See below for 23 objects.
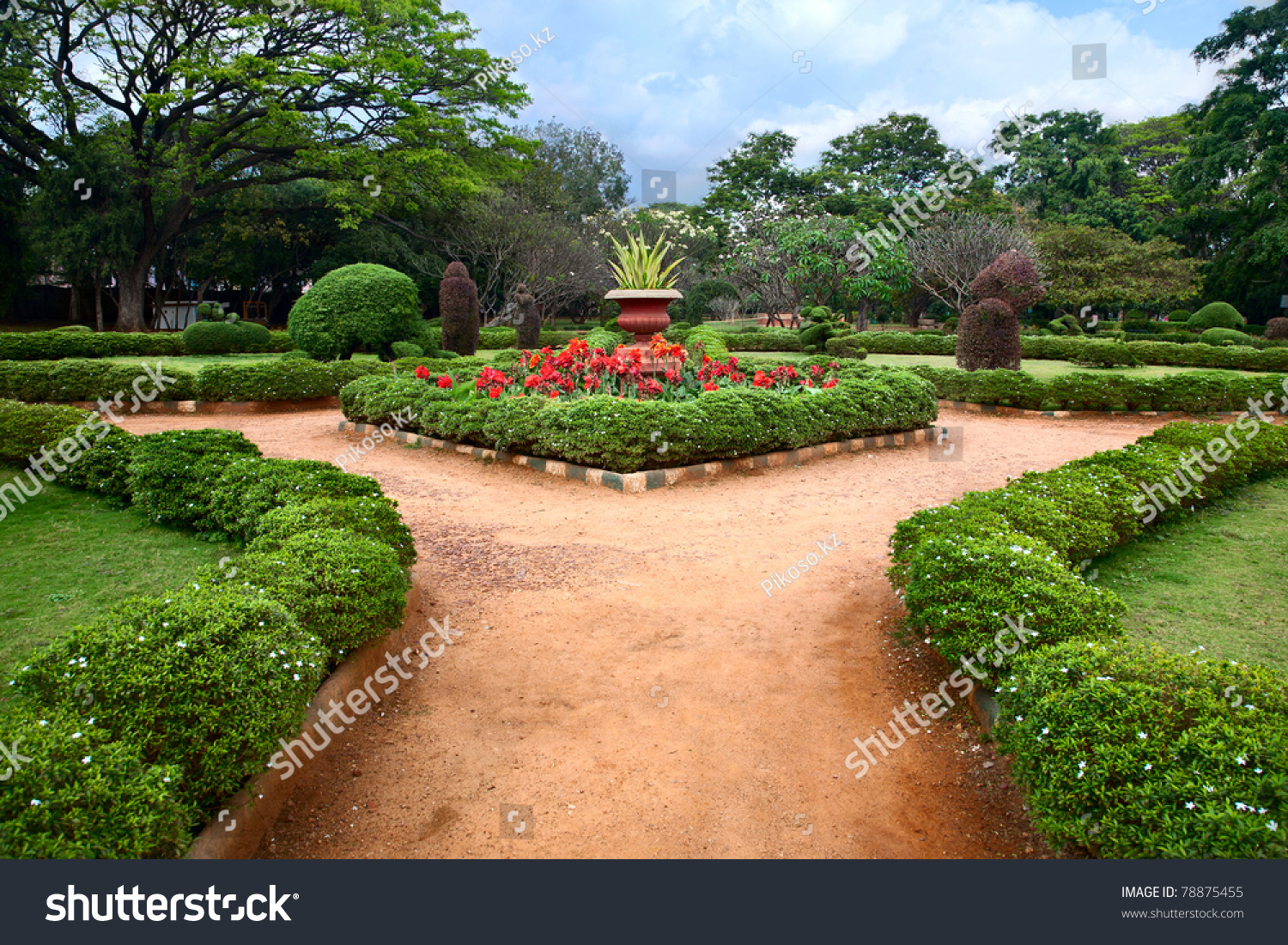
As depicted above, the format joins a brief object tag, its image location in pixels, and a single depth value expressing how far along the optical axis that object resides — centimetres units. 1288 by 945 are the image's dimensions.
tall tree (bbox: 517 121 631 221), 3616
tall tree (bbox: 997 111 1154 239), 3253
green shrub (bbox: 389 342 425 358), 1436
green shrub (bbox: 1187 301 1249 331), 2445
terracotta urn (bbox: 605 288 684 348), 1099
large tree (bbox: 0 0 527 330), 2047
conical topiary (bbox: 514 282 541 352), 1927
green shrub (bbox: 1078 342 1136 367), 1705
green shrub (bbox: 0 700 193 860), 186
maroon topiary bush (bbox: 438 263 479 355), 1608
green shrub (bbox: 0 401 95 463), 650
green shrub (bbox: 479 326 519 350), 2327
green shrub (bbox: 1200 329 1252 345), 2038
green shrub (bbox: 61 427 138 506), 592
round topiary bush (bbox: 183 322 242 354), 1736
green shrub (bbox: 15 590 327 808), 233
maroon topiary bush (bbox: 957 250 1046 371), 1301
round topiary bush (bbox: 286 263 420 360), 1341
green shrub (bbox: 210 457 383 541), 489
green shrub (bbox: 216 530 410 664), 330
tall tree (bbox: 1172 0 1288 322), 2556
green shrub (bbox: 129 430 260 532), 530
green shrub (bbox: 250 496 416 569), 421
